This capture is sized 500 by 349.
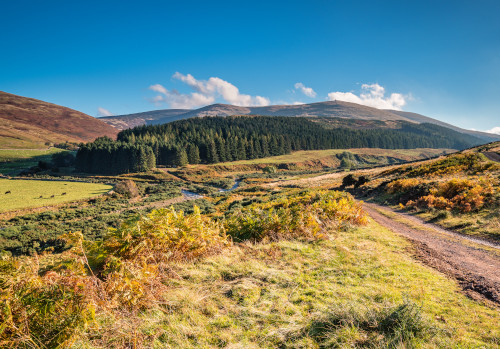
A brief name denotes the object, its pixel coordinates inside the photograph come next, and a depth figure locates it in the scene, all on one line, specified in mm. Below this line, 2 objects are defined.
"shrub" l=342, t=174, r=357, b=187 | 36297
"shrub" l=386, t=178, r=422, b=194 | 22288
